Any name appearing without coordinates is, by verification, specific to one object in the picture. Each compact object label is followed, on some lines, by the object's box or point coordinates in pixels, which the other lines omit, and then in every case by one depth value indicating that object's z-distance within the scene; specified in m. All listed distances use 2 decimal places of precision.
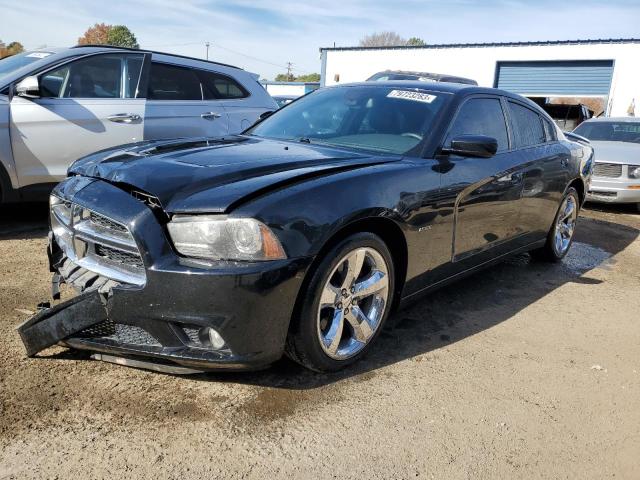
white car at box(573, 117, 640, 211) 8.44
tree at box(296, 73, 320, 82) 82.75
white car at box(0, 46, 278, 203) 4.75
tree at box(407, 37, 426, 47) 94.16
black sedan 2.35
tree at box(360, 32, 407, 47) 78.56
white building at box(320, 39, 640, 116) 21.50
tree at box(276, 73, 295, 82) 100.00
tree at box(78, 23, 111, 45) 79.62
